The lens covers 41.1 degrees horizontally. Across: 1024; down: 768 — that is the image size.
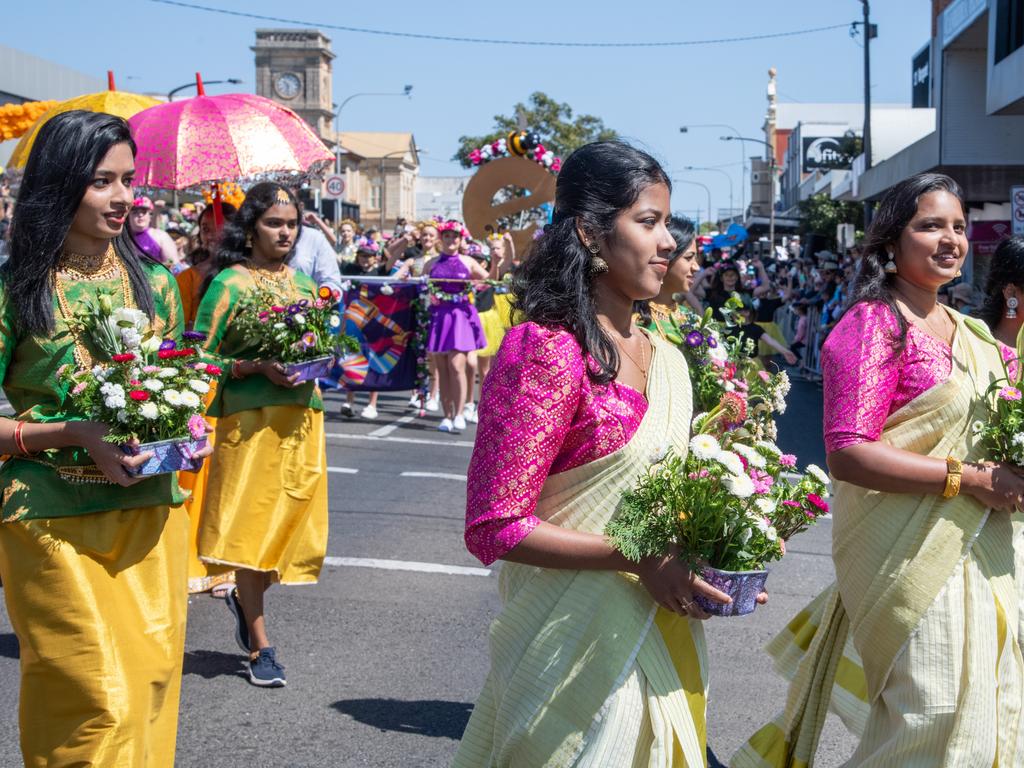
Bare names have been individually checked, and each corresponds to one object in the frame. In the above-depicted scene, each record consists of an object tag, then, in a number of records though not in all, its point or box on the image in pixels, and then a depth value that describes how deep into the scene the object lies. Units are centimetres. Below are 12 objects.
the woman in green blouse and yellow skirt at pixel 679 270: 511
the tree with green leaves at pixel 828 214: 5595
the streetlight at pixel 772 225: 6052
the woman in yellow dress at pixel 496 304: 1534
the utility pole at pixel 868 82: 3238
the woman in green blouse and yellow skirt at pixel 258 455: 577
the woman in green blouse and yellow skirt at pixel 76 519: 338
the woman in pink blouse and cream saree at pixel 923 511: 362
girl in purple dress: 1426
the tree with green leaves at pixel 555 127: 7381
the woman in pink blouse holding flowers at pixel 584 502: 273
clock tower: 14100
